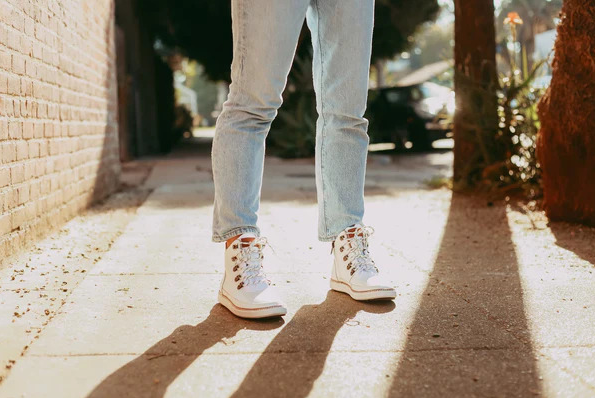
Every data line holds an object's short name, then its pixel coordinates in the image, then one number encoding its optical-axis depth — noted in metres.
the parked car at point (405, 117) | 14.16
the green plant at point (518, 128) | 5.33
